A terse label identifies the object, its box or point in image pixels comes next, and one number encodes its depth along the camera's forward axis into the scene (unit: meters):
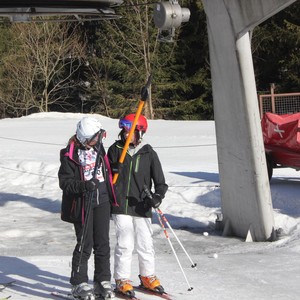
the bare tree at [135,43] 42.29
